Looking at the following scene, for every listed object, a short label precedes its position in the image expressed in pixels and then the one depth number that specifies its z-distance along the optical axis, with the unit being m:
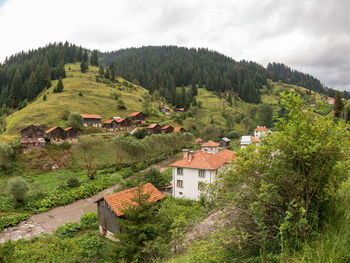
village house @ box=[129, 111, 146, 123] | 86.07
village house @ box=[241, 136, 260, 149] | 60.01
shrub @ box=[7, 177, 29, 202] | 28.97
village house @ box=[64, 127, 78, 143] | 59.12
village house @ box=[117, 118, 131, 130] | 78.38
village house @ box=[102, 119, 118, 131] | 77.19
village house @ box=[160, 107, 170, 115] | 110.64
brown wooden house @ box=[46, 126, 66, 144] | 55.62
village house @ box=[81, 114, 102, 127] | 72.62
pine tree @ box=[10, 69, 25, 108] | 97.91
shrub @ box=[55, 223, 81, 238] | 22.23
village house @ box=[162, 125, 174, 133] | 78.06
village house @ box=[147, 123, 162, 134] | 75.69
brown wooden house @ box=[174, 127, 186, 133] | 80.96
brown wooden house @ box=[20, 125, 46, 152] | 48.41
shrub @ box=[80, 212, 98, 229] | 24.47
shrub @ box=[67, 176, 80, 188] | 36.44
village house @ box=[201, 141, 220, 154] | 60.88
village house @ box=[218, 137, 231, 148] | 74.86
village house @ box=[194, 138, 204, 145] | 77.62
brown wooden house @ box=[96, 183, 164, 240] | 20.33
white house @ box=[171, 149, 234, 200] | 28.57
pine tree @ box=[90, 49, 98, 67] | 159.38
